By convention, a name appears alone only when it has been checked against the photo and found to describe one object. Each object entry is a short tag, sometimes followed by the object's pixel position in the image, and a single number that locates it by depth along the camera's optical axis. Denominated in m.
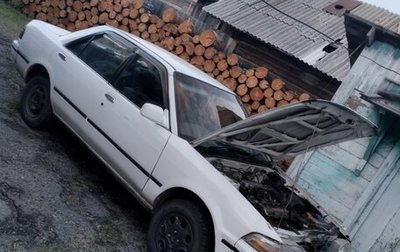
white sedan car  3.11
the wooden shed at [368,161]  5.83
